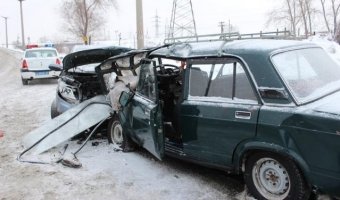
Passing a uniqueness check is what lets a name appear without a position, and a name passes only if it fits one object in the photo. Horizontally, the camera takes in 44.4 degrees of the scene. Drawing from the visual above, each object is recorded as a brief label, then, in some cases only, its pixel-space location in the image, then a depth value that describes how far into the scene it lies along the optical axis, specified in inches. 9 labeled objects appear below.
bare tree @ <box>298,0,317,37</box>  1155.9
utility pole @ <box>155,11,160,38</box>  2794.3
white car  661.3
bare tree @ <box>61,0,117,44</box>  1149.1
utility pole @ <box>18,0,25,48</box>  2163.3
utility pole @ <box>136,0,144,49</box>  474.6
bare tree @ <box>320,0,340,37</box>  887.0
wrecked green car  148.8
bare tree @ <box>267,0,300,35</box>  1200.2
